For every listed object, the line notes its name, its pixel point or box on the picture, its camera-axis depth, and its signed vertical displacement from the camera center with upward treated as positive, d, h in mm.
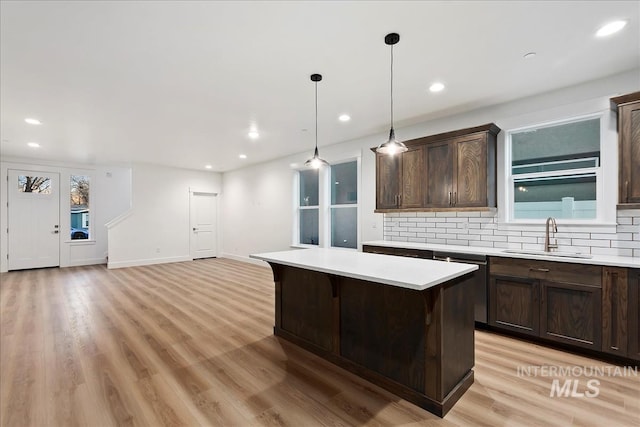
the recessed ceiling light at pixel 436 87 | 3268 +1408
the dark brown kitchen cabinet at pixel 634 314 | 2496 -839
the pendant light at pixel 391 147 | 2738 +612
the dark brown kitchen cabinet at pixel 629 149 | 2686 +584
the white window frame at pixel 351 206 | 5414 +155
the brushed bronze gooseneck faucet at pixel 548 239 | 3269 -290
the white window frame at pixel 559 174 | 3078 +450
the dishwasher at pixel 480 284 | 3314 -784
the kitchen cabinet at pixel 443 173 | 3625 +541
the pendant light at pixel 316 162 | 3472 +601
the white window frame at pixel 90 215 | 7904 -19
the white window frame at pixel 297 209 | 6750 +113
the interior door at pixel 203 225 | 8820 -317
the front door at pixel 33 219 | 6984 -110
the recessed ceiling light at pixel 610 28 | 2239 +1415
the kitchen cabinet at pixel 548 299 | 2701 -838
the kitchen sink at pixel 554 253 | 3078 -420
